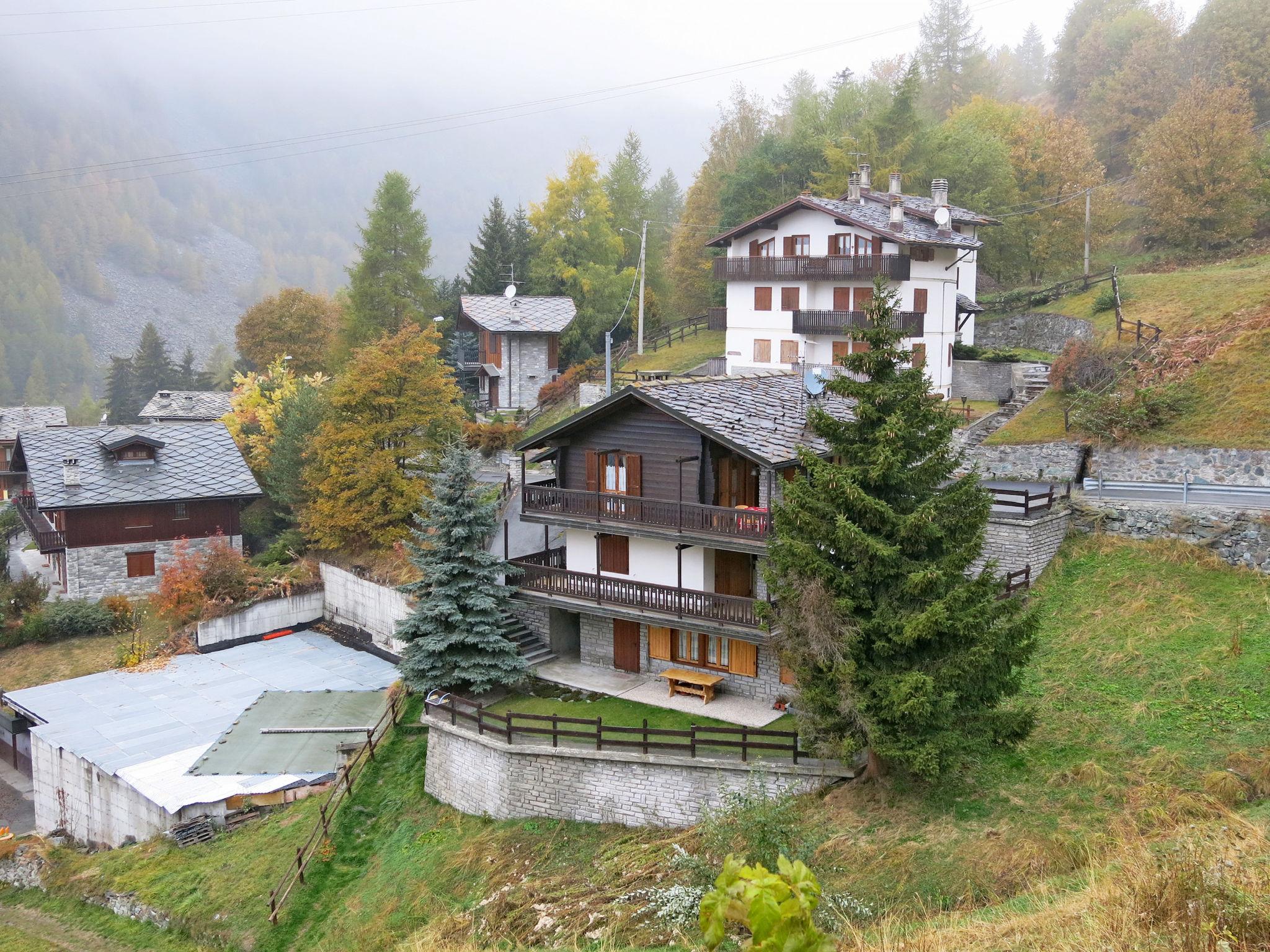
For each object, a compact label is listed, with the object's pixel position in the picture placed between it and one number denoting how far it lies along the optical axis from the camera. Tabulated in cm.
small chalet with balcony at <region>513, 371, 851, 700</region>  2397
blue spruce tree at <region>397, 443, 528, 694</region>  2572
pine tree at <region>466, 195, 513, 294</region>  6200
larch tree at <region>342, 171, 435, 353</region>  5622
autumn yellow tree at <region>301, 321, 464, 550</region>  3603
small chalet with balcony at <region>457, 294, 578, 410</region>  5522
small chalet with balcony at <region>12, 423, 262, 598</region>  3906
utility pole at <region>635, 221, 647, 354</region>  5384
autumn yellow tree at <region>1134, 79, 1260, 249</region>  4762
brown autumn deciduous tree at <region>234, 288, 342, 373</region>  6397
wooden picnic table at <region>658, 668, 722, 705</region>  2442
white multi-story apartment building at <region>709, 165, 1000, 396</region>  4184
